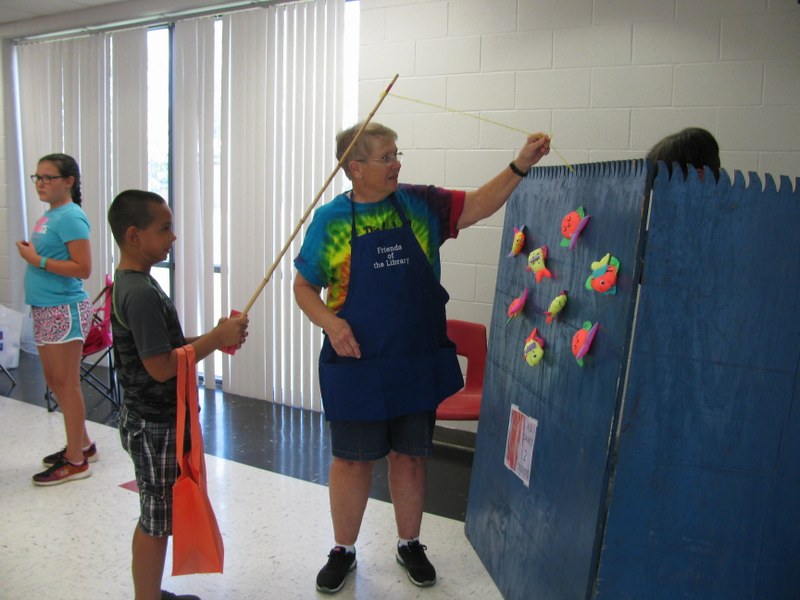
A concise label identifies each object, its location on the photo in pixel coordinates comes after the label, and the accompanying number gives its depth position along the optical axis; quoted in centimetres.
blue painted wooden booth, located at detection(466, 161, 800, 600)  154
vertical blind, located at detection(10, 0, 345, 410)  398
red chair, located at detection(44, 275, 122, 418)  389
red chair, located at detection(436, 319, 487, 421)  321
